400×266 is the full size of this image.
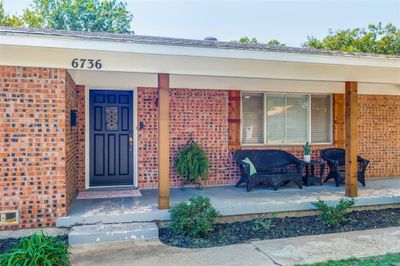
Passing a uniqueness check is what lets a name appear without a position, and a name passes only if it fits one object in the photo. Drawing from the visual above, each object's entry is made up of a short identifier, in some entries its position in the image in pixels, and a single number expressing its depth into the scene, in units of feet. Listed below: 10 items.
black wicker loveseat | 21.68
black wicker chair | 23.61
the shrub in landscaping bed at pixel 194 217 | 15.03
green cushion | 21.92
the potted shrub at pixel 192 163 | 22.03
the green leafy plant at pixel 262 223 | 16.47
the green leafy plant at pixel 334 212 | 17.13
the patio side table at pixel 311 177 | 23.50
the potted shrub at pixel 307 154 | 24.36
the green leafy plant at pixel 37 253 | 9.95
